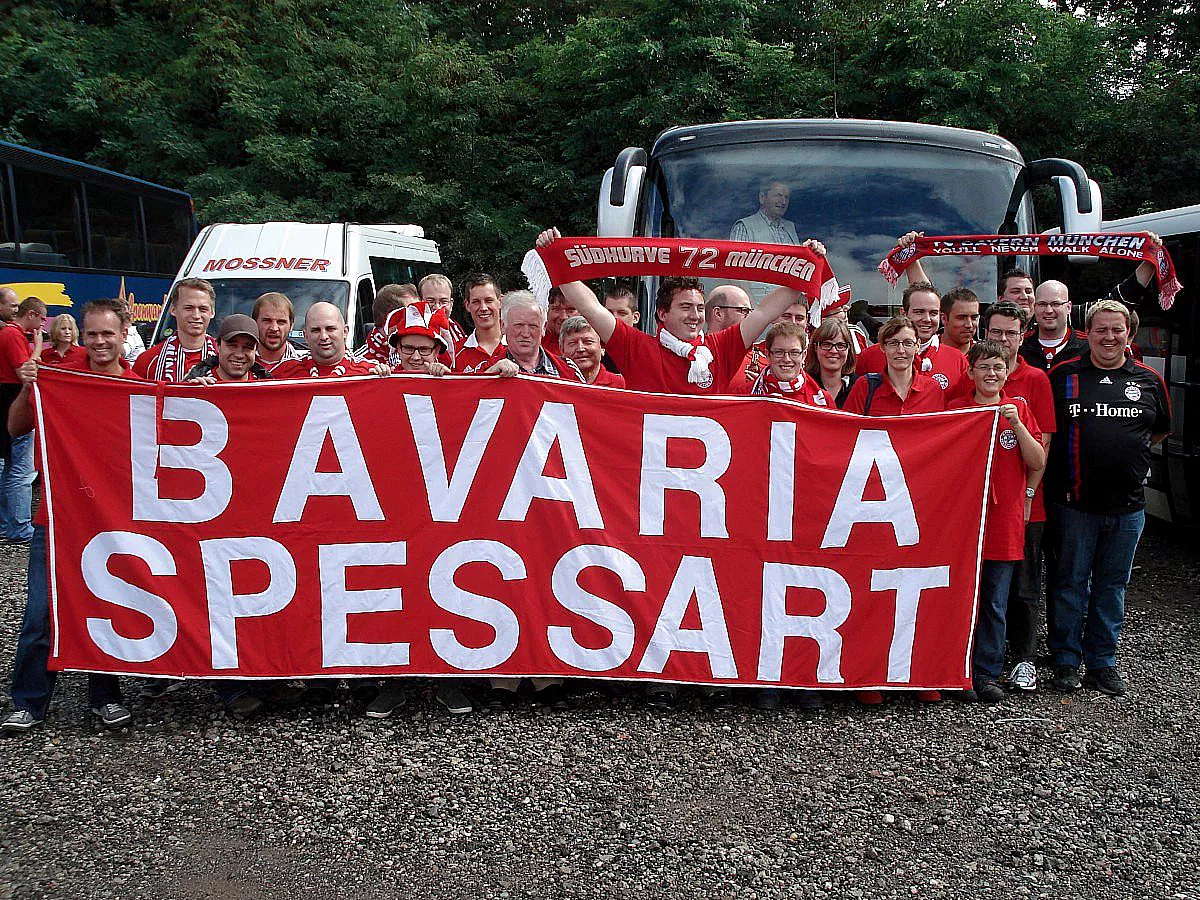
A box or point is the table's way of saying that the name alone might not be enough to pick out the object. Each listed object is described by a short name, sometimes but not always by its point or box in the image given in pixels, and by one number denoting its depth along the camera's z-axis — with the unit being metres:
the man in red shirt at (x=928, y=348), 5.30
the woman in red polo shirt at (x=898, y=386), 4.81
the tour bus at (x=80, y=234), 12.57
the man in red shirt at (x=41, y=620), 4.42
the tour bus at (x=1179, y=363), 7.47
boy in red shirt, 4.70
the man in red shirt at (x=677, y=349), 5.09
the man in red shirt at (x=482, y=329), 5.38
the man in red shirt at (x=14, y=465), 8.02
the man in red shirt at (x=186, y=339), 4.77
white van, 10.62
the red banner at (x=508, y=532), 4.51
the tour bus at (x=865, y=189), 7.05
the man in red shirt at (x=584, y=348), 4.92
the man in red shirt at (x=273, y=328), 5.10
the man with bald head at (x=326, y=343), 5.13
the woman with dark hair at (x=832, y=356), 5.38
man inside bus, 7.07
